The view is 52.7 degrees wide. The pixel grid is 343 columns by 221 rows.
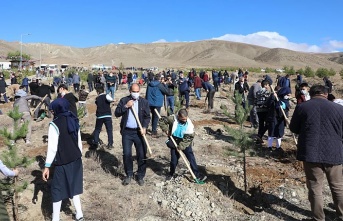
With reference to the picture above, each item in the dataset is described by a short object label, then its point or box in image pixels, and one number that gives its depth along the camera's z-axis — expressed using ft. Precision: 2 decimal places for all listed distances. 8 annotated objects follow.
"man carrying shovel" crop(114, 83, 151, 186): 18.61
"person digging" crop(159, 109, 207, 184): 18.85
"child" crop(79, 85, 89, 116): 35.22
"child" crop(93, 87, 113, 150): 25.21
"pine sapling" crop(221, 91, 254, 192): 18.60
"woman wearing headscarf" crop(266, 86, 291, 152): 24.81
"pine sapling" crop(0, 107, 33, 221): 14.96
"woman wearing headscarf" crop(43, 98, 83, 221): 13.98
